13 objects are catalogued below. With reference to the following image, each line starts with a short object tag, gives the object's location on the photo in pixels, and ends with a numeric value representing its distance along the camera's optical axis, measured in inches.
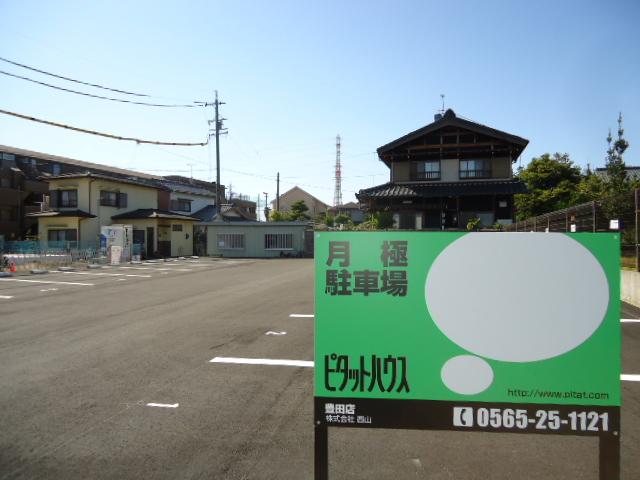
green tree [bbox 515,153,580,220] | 1067.3
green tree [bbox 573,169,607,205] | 956.6
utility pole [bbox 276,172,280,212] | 2028.3
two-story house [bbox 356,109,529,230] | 808.3
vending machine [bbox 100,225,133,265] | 964.0
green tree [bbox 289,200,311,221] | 1979.3
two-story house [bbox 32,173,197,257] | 1130.7
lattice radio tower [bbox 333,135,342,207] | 2719.0
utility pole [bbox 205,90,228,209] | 1392.7
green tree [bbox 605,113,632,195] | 938.7
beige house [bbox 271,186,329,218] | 2810.0
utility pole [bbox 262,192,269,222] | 2180.1
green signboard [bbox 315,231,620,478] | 80.0
